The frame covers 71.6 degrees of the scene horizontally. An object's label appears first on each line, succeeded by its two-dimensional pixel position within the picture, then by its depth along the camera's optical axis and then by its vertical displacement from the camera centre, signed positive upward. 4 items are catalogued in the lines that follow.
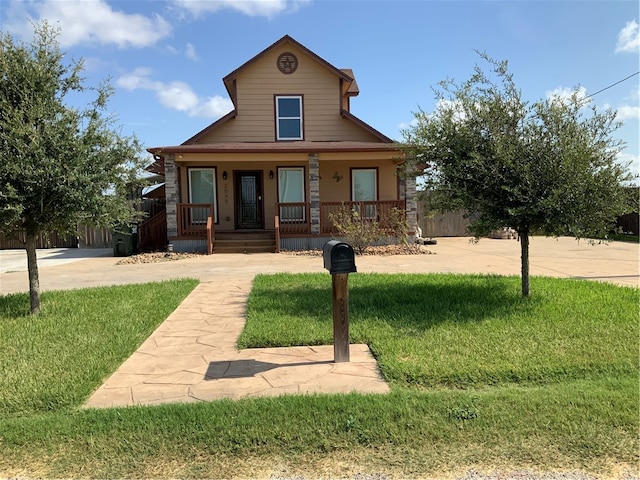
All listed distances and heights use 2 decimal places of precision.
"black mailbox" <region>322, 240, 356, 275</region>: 4.01 -0.31
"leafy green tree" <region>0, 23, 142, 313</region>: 5.52 +0.98
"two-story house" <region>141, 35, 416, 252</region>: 16.53 +3.10
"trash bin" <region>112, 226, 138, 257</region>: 15.56 -0.55
